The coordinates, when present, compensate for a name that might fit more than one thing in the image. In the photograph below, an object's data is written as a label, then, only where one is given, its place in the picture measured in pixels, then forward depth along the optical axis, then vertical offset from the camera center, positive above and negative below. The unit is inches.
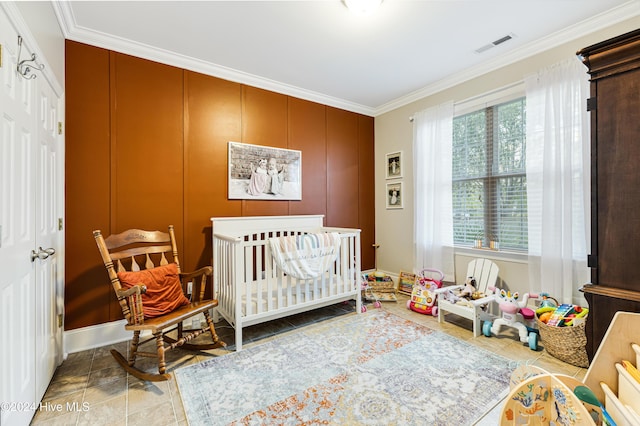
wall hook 52.2 +29.1
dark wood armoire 46.6 +5.2
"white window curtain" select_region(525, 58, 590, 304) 88.6 +10.7
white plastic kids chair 95.6 -31.9
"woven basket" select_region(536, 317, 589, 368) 74.8 -36.8
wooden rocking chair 71.2 -22.3
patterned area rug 58.8 -42.5
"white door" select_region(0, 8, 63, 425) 47.1 -4.7
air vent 95.0 +60.2
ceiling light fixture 76.4 +57.9
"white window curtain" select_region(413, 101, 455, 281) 126.8 +10.2
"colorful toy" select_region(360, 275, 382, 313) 131.3 -38.6
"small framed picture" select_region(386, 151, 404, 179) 151.2 +26.4
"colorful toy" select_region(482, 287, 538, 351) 90.3 -36.1
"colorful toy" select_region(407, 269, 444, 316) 114.6 -35.5
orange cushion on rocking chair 76.8 -22.0
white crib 89.1 -24.3
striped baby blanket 95.1 -14.5
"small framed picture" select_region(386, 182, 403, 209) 151.4 +9.5
